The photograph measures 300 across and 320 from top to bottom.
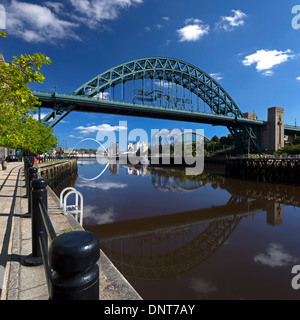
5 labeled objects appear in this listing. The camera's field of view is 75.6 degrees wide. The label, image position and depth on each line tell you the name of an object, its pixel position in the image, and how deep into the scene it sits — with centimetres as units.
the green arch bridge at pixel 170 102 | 3946
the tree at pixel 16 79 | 468
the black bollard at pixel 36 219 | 318
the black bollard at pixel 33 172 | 520
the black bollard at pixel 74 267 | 112
